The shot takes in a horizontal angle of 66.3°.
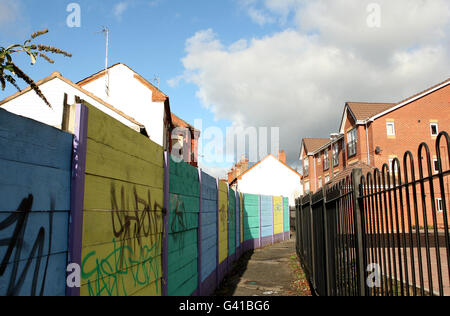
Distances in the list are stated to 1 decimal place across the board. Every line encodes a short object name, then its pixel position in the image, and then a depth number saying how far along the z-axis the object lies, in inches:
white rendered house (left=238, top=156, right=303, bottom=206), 1733.5
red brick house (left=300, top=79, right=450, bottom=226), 1115.9
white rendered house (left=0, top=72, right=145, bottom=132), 634.2
